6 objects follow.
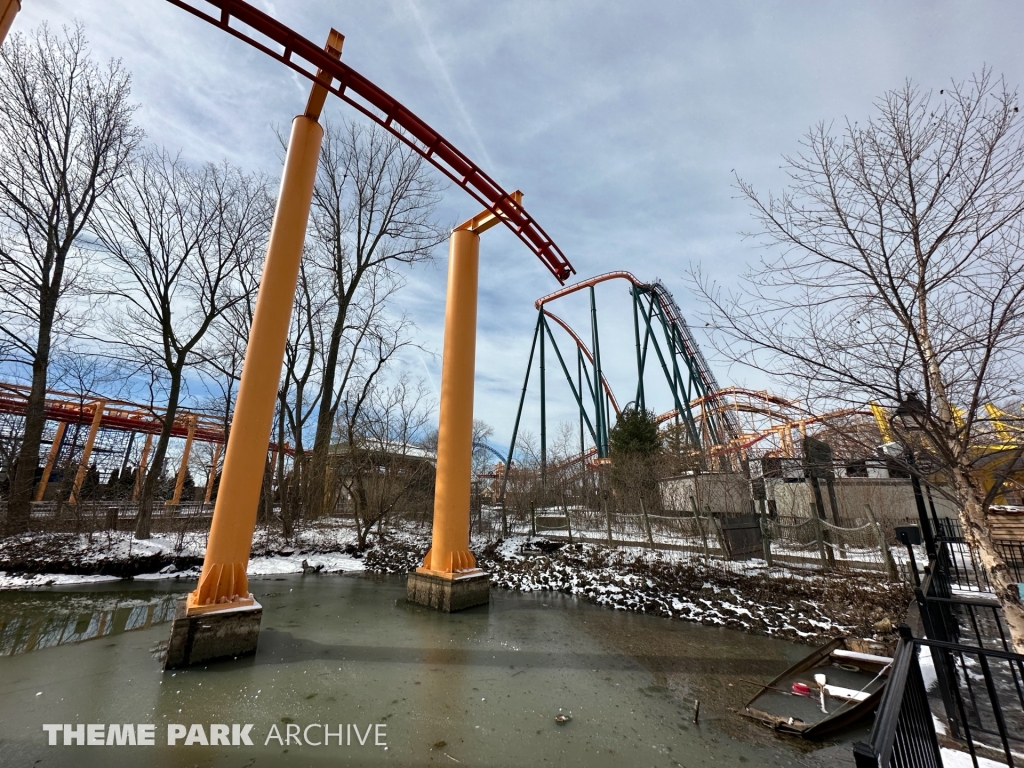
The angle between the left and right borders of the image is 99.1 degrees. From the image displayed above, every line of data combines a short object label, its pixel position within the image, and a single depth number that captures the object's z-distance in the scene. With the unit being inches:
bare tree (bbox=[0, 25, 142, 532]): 435.5
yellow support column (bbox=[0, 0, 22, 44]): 163.0
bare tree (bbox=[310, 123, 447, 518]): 641.0
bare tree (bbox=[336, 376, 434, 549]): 497.0
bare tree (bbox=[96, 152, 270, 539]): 463.2
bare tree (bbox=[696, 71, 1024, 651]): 122.6
